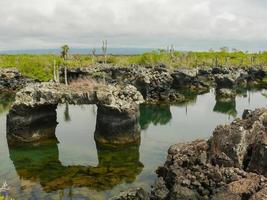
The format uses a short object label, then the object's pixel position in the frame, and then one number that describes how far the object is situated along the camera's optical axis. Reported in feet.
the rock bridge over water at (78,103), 92.81
